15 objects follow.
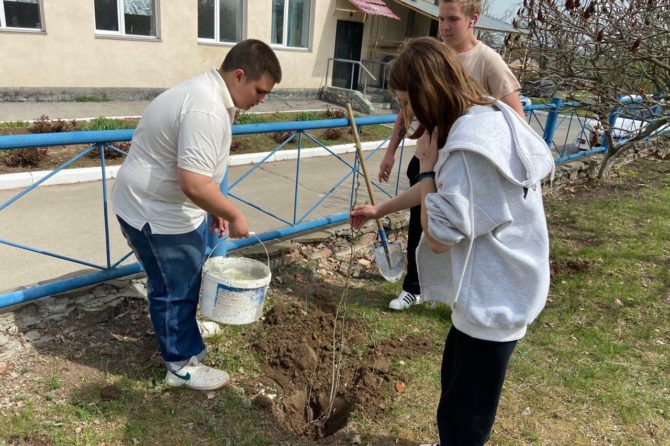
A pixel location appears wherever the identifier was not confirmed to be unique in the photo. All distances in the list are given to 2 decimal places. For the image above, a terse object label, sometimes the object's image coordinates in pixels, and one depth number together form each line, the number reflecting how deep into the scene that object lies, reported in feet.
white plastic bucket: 7.48
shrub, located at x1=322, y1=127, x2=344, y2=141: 28.91
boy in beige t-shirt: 8.71
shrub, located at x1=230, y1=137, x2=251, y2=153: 24.04
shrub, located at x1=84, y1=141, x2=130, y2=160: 19.99
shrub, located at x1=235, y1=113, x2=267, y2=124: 28.59
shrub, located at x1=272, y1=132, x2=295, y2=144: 26.15
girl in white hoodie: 4.71
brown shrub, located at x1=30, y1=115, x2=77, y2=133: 22.13
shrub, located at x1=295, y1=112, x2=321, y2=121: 32.04
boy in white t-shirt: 6.36
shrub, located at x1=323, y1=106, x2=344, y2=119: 33.80
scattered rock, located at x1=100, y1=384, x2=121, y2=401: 7.57
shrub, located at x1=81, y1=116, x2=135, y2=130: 23.36
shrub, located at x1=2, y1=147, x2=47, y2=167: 18.78
